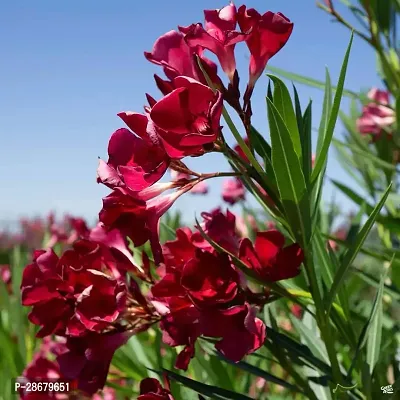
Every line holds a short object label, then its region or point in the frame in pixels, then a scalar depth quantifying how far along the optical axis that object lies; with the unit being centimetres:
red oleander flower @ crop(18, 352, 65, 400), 93
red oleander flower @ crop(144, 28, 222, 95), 55
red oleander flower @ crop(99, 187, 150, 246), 54
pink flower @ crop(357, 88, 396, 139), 161
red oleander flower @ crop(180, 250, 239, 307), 56
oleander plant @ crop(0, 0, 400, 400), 52
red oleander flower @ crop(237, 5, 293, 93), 54
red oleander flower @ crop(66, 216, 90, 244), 101
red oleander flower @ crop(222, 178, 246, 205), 204
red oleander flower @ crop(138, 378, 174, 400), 58
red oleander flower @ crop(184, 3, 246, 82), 53
